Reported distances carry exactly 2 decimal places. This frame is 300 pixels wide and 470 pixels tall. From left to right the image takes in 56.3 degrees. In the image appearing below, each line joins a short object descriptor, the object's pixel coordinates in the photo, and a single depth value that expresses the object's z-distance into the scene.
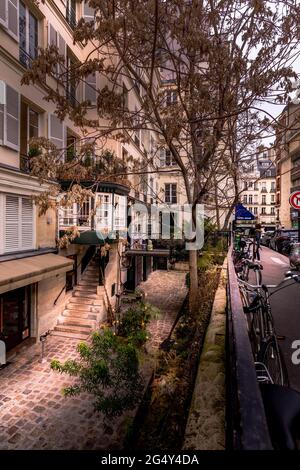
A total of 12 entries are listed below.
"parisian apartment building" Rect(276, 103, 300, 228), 45.31
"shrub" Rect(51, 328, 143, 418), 5.45
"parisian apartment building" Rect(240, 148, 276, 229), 72.12
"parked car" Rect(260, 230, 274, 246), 25.42
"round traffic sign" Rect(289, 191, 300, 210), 9.82
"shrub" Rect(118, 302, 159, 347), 10.05
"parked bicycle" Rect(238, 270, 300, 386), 3.70
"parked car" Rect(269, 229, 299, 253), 20.28
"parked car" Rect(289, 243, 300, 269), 12.61
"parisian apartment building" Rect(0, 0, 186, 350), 9.29
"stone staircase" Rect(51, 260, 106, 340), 12.56
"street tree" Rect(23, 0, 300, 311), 5.73
